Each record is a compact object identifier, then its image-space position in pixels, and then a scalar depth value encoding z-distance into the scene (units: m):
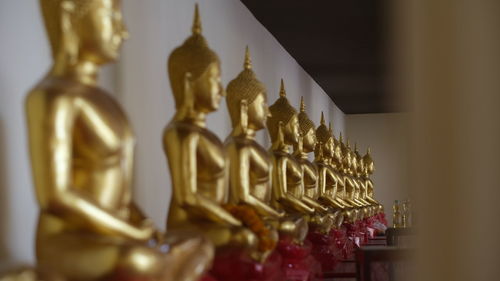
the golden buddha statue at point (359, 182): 8.19
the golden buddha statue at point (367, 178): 9.34
